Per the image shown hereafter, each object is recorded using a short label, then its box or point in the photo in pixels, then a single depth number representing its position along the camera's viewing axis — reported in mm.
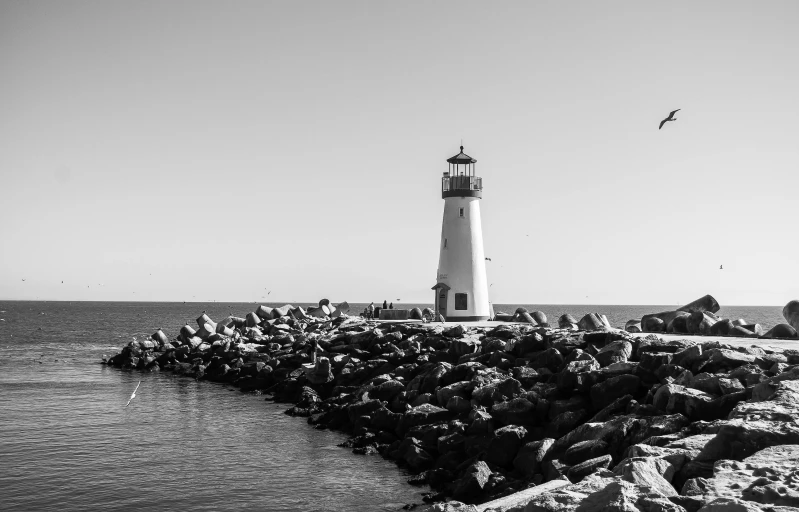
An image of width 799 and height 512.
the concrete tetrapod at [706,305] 32469
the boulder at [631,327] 31250
